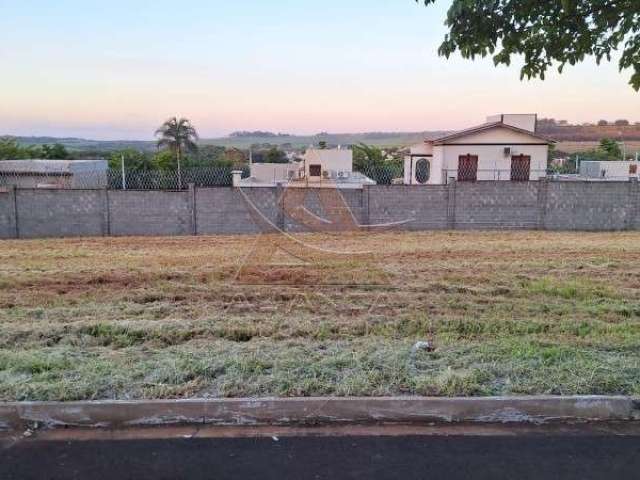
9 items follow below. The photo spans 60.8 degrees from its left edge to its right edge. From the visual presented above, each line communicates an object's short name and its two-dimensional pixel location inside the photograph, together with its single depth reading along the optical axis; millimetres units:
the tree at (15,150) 33906
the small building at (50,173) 20219
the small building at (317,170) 16641
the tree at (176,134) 38344
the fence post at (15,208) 14492
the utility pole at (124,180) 16128
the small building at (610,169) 29195
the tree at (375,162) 17250
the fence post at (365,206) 15883
